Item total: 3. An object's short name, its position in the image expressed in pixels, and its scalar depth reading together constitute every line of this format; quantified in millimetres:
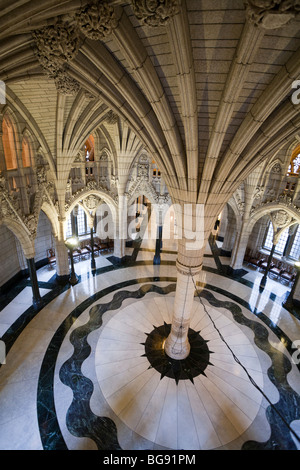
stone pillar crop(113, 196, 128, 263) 14499
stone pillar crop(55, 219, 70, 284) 12375
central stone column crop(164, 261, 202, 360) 7940
